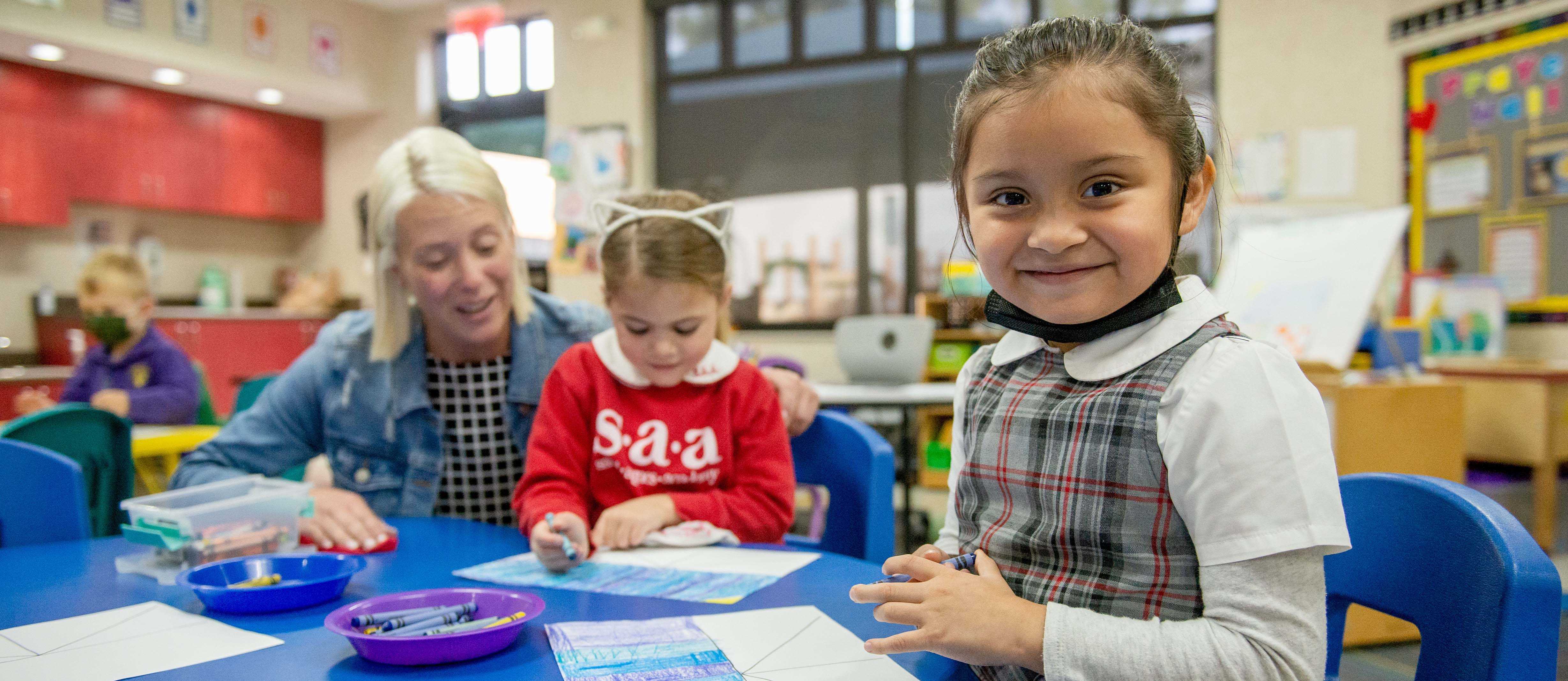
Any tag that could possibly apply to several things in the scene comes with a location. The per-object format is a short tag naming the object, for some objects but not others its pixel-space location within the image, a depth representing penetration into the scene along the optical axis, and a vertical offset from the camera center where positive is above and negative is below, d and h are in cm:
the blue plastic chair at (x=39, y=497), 125 -24
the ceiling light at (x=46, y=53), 499 +151
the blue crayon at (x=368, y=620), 77 -25
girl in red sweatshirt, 122 -12
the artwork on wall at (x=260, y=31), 592 +191
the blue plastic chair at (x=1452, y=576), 61 -20
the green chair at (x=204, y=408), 327 -31
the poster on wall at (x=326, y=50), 638 +192
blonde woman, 139 -9
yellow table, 234 -32
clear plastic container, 102 -24
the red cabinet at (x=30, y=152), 512 +98
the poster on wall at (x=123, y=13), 520 +179
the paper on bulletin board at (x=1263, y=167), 455 +72
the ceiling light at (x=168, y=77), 560 +154
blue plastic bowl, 85 -26
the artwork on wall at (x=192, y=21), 557 +186
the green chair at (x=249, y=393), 287 -23
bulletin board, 371 +63
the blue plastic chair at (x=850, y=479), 117 -23
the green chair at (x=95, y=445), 175 -25
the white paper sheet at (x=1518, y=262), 379 +19
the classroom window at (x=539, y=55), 641 +187
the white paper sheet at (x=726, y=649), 71 -28
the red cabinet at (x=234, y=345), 570 -16
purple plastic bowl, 71 -26
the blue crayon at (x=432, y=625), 75 -26
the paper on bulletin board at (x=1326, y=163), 444 +72
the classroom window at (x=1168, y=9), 478 +160
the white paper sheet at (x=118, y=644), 73 -28
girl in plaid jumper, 60 -9
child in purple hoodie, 298 -13
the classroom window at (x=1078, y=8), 489 +167
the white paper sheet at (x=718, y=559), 102 -28
